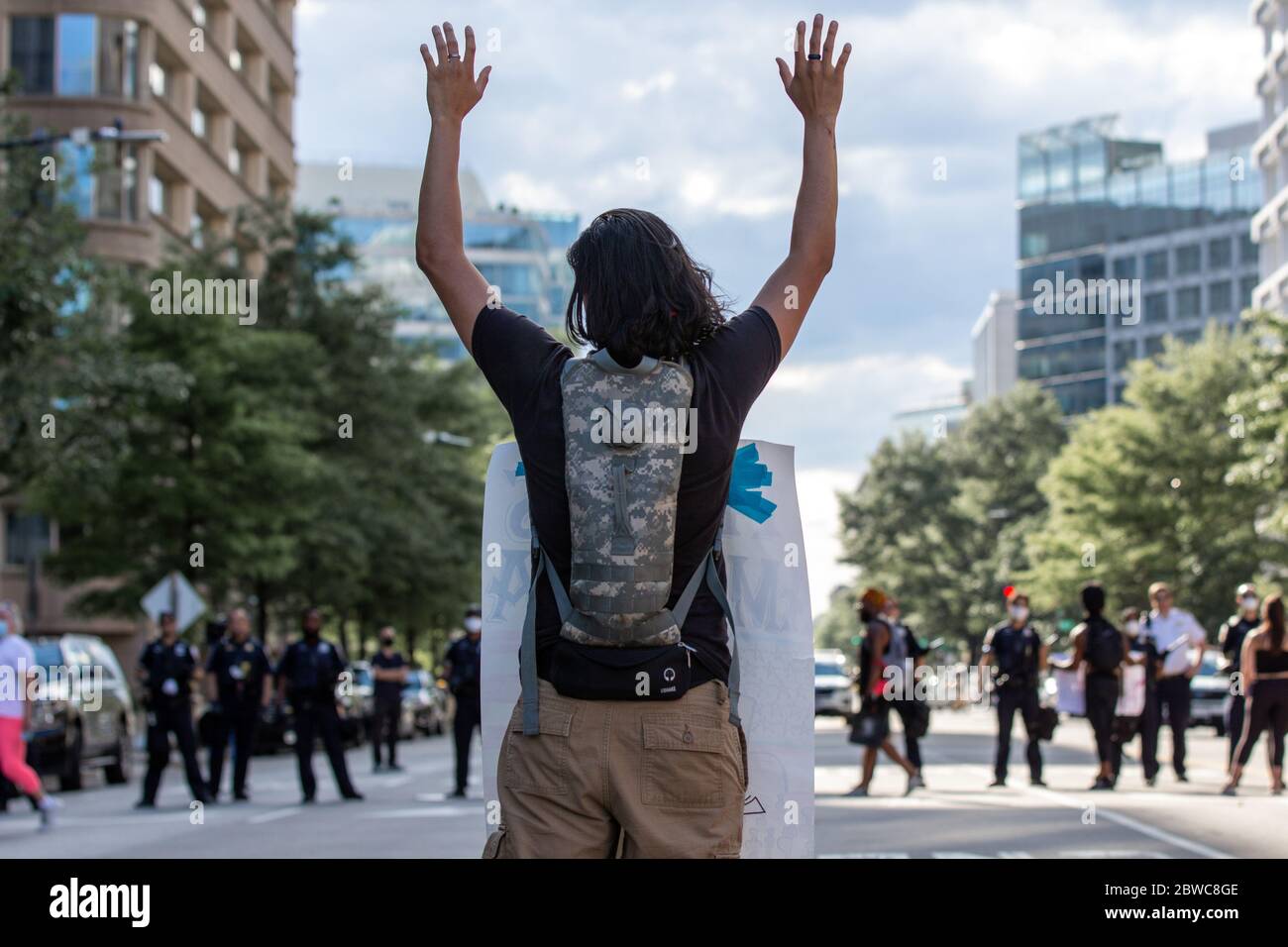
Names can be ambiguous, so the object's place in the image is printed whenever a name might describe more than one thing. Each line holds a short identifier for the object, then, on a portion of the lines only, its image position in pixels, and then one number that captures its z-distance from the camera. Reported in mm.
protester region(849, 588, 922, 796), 18516
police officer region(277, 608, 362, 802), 19375
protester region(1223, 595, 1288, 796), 17781
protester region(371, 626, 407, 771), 25812
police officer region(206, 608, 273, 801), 19812
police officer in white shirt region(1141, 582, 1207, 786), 20531
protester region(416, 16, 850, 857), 3104
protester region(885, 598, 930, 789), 19000
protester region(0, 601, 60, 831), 15031
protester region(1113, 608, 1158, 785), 19453
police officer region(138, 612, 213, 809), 18875
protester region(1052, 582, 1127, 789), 18812
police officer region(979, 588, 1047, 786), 19234
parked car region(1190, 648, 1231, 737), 39844
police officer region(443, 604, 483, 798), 19703
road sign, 29344
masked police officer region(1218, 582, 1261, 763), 20188
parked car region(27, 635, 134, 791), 21672
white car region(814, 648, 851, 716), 49219
